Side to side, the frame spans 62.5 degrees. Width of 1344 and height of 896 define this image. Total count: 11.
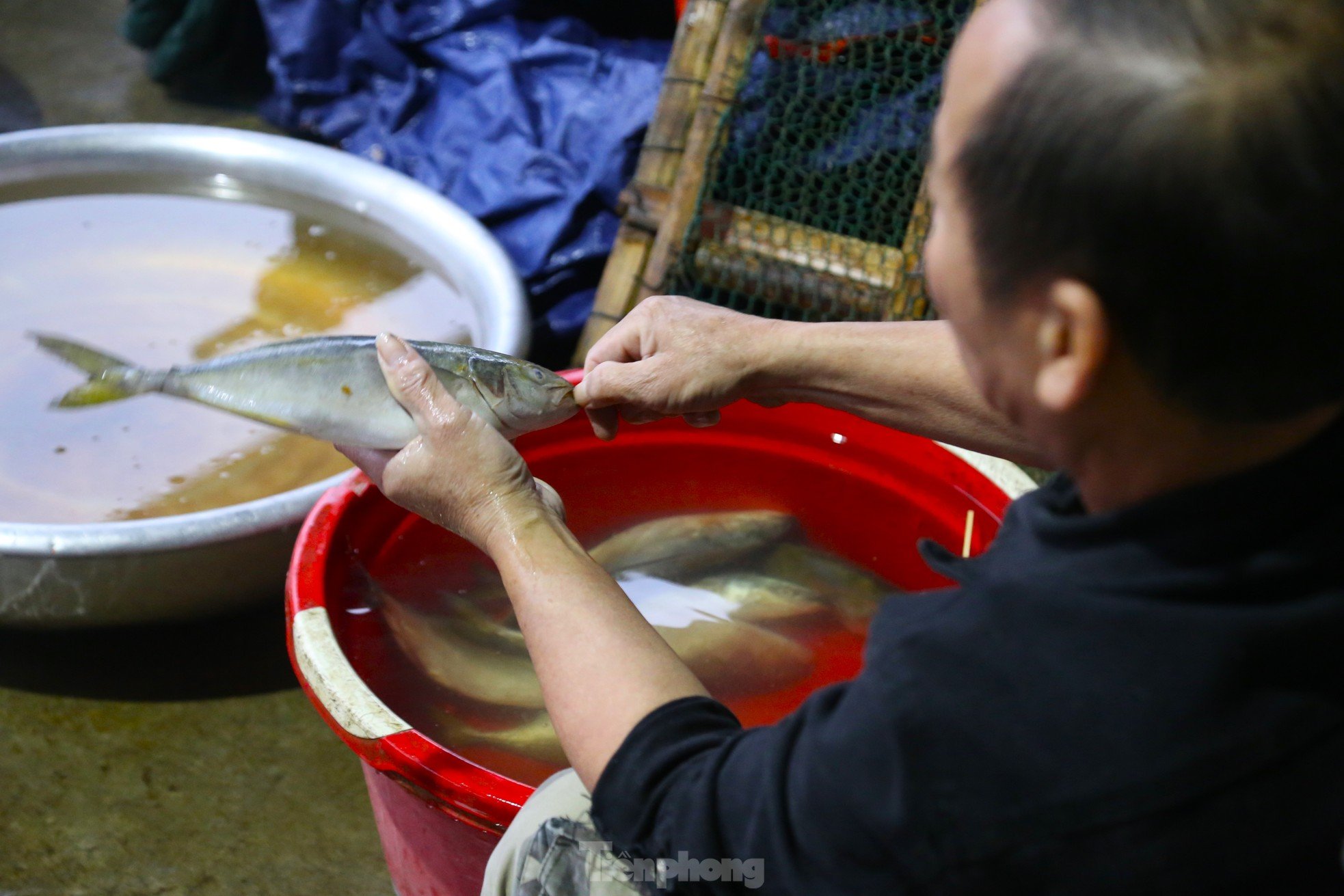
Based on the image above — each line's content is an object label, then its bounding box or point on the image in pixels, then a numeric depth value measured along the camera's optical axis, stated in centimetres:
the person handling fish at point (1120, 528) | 77
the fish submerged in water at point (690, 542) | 261
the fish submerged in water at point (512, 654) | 227
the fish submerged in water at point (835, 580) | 251
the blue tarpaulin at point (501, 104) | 396
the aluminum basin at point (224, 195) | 250
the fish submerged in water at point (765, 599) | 254
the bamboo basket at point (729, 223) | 319
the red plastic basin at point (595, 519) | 169
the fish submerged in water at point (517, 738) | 210
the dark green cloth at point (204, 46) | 533
